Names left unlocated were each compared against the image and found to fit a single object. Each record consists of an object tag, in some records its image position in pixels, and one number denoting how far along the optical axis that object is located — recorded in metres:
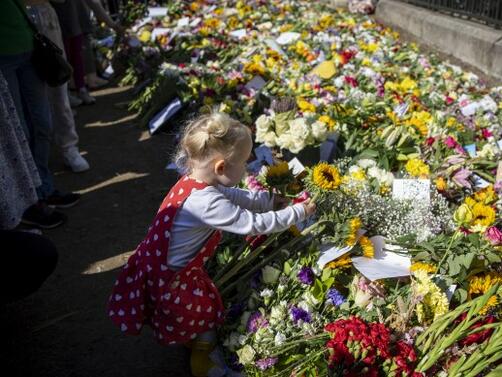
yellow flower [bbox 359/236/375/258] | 2.15
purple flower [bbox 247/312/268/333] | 2.05
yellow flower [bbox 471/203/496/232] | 2.12
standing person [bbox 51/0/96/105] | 4.97
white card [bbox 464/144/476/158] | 3.07
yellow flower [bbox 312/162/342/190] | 2.04
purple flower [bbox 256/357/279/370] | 1.91
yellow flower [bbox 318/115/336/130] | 3.15
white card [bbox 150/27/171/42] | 6.44
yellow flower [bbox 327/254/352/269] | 2.12
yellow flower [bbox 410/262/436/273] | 1.96
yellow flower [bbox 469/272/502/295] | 1.90
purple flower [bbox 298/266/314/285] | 2.11
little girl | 1.96
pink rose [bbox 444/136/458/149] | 2.97
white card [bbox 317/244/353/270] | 2.12
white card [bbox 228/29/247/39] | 6.31
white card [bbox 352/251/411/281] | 2.03
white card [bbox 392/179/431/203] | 2.47
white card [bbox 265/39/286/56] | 5.46
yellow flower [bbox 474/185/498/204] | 2.43
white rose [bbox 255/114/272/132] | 2.95
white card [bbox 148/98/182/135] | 4.58
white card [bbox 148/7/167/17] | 7.47
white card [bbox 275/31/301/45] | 5.89
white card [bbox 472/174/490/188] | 2.74
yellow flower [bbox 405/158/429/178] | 2.64
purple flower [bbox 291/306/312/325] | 1.98
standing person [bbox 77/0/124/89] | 4.95
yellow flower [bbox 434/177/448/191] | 2.57
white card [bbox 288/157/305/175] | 2.58
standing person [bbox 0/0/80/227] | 2.76
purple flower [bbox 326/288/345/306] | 2.02
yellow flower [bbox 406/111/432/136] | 3.26
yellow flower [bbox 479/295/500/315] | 1.74
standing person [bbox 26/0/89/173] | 3.47
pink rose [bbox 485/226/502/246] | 2.04
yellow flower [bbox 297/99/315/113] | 3.33
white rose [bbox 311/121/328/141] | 2.76
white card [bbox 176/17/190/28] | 6.79
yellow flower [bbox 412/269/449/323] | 1.80
